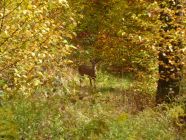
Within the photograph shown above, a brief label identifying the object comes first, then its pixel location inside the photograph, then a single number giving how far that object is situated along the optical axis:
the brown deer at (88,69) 24.12
